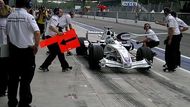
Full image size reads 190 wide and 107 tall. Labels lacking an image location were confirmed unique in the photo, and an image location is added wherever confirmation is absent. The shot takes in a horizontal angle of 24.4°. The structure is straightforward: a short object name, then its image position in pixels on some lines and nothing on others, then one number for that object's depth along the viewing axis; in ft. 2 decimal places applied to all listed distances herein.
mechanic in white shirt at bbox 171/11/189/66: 42.10
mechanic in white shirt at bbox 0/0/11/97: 25.94
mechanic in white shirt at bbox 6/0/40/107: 23.49
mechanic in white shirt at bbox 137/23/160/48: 49.45
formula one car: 38.63
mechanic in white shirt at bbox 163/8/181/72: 39.86
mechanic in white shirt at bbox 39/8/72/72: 39.11
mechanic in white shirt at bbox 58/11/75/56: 50.13
